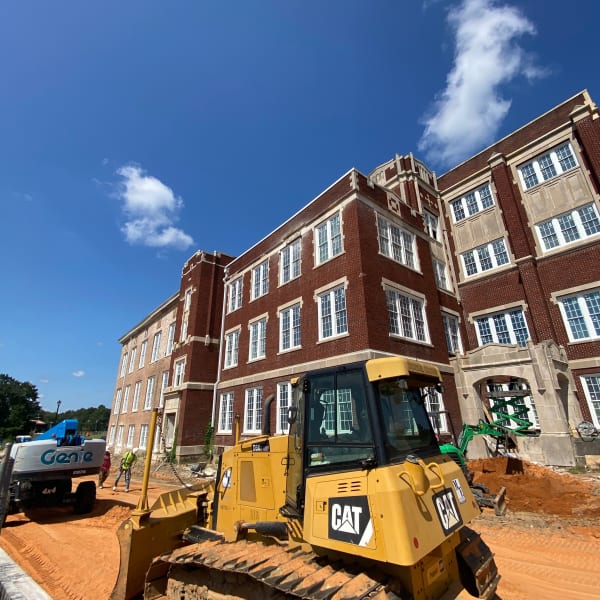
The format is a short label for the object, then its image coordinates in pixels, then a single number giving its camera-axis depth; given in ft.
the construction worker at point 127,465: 49.50
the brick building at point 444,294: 48.78
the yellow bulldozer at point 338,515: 9.91
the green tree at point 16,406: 250.78
